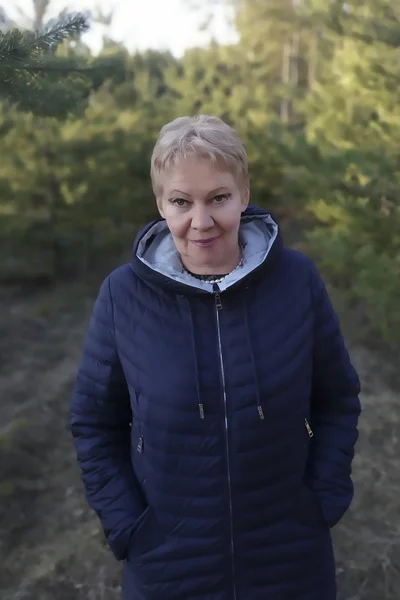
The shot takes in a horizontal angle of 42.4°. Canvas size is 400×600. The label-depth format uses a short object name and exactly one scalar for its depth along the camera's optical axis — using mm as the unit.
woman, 1326
